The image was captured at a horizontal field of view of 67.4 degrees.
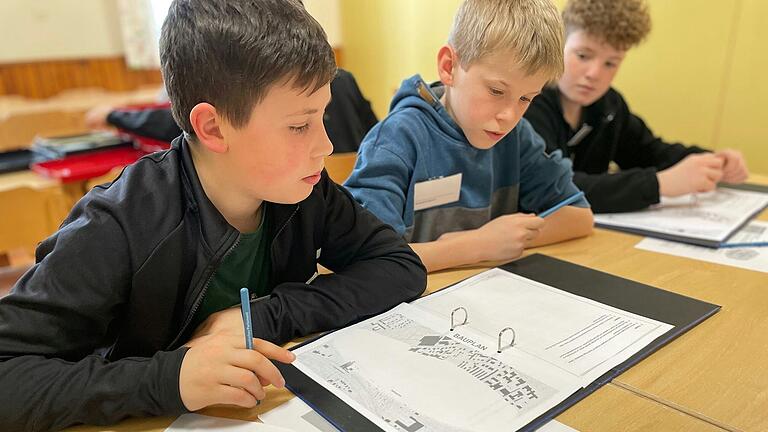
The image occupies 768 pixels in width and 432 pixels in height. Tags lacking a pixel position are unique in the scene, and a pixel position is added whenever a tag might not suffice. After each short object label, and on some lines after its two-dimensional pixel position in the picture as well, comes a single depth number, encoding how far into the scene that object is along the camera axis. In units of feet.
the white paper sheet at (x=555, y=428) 2.05
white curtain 12.82
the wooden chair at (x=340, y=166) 5.49
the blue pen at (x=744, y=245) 3.95
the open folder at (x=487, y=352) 2.12
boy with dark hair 2.09
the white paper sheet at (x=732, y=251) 3.67
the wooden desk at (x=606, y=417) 2.08
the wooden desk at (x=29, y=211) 5.89
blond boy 3.66
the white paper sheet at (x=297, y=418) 2.06
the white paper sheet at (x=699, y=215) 4.27
